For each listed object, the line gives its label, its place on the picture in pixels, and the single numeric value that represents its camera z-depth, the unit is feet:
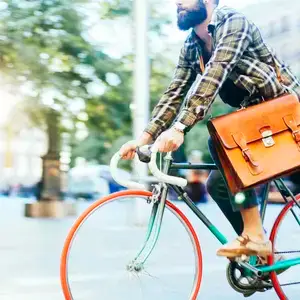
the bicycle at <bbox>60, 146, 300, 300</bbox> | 9.98
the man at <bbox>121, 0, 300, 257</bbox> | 9.98
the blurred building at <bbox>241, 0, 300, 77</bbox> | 123.71
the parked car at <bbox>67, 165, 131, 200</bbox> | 97.25
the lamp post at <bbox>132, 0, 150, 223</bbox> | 36.27
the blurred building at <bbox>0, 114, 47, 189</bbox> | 159.97
